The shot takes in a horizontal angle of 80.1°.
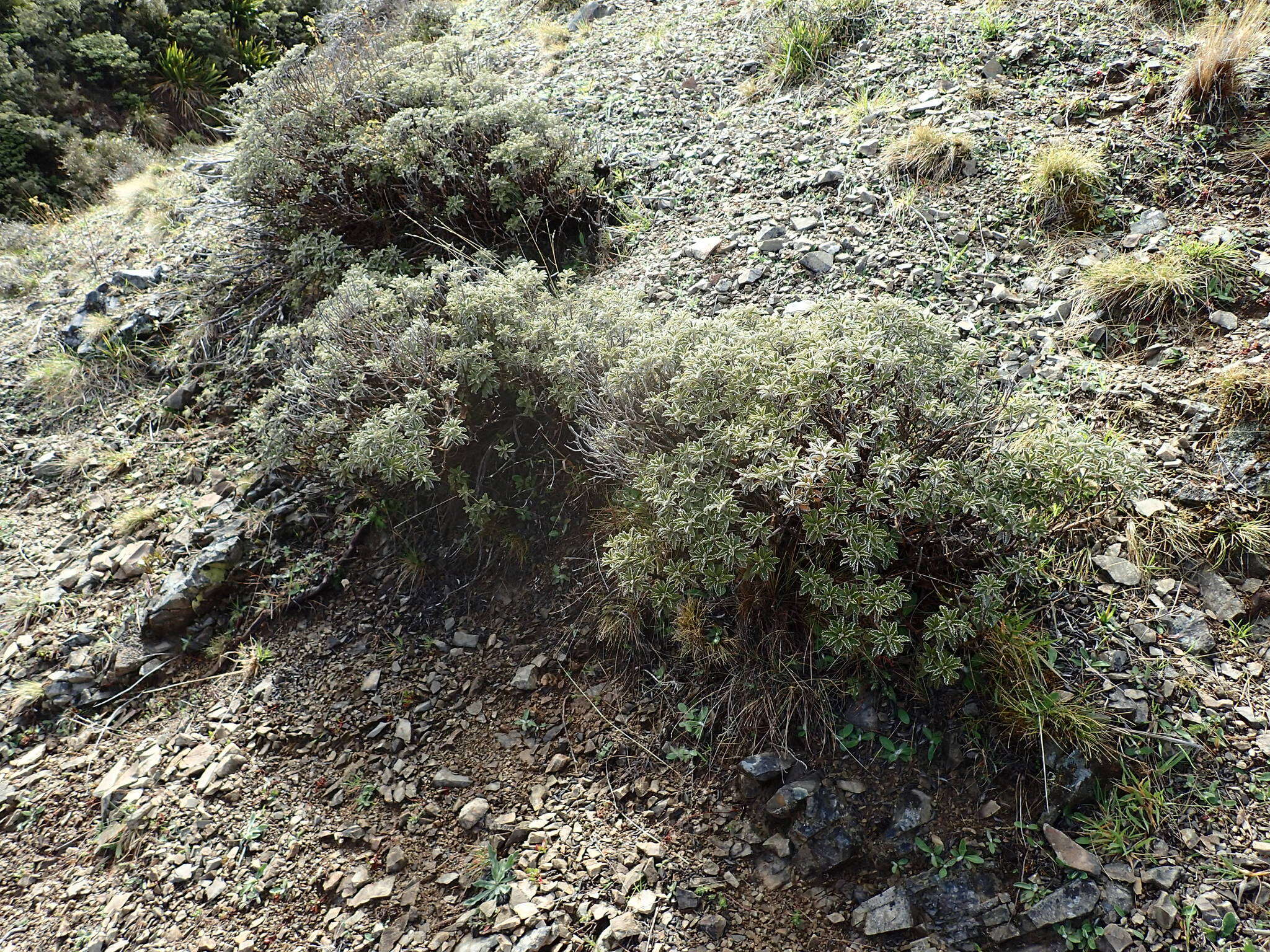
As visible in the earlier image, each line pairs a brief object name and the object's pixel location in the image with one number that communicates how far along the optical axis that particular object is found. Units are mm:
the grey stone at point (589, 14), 7383
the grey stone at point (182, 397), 4992
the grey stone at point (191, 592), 3670
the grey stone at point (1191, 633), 2471
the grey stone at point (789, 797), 2432
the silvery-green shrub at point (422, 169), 4703
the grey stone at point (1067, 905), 2096
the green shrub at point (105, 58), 11359
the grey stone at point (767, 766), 2504
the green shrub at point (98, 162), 9961
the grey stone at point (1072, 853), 2150
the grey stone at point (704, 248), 4297
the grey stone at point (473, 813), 2697
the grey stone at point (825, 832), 2346
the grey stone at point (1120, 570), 2652
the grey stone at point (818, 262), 3953
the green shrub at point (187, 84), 11391
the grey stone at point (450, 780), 2828
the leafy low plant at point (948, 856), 2244
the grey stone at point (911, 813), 2332
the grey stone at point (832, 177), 4457
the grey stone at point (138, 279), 5895
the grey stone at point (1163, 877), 2092
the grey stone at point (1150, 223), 3613
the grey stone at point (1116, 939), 2031
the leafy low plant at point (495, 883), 2490
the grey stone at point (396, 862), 2648
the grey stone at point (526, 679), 3064
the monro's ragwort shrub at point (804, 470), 2336
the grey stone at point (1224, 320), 3146
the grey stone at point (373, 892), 2580
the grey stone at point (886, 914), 2188
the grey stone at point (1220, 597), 2525
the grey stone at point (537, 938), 2320
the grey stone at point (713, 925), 2281
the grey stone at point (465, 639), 3281
